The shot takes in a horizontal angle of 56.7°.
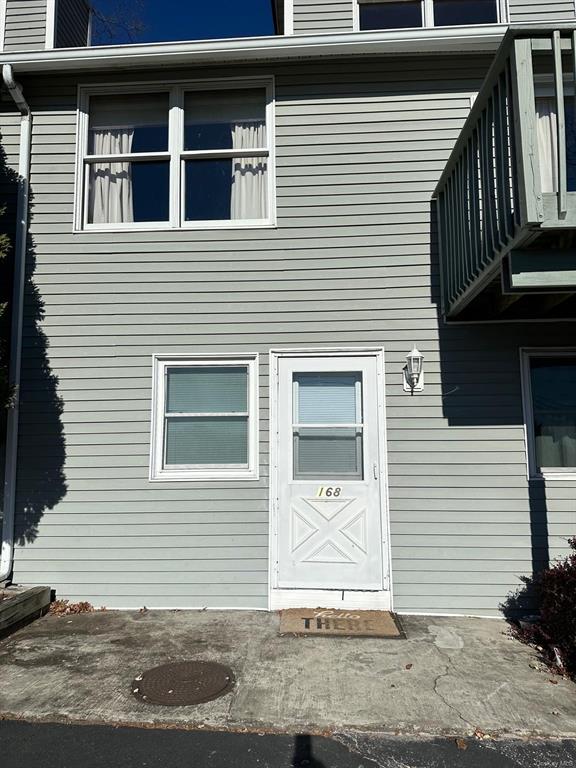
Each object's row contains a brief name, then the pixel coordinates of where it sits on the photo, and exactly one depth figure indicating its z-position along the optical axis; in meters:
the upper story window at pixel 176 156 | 5.41
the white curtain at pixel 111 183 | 5.49
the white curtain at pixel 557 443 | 4.84
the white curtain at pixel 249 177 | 5.39
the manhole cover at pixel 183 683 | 3.24
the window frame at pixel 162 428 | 4.96
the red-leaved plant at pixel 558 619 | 3.68
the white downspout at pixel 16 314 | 4.97
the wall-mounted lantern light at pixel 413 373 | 4.88
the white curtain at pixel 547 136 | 4.78
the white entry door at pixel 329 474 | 4.80
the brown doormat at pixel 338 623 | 4.25
